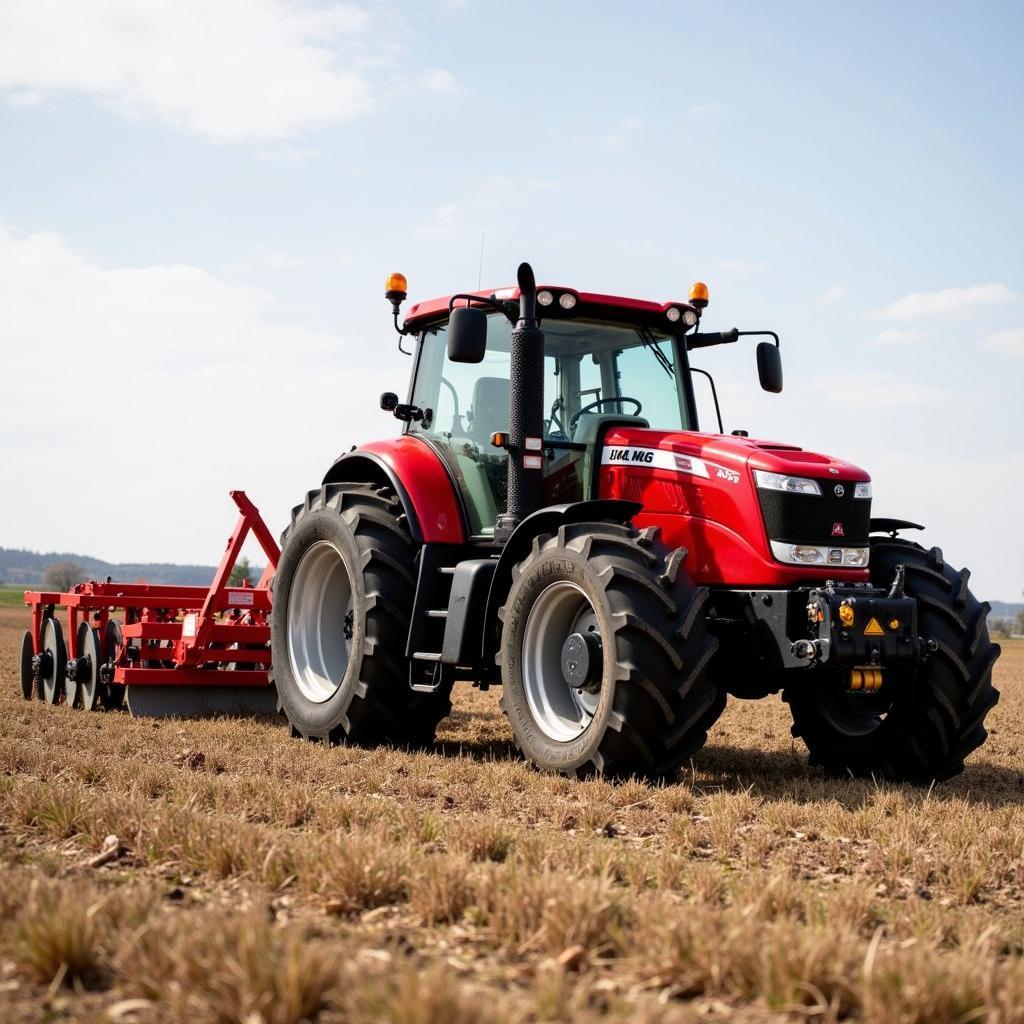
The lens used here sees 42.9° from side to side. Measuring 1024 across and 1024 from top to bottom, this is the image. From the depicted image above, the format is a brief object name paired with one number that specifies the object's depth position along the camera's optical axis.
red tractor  6.64
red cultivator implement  10.54
